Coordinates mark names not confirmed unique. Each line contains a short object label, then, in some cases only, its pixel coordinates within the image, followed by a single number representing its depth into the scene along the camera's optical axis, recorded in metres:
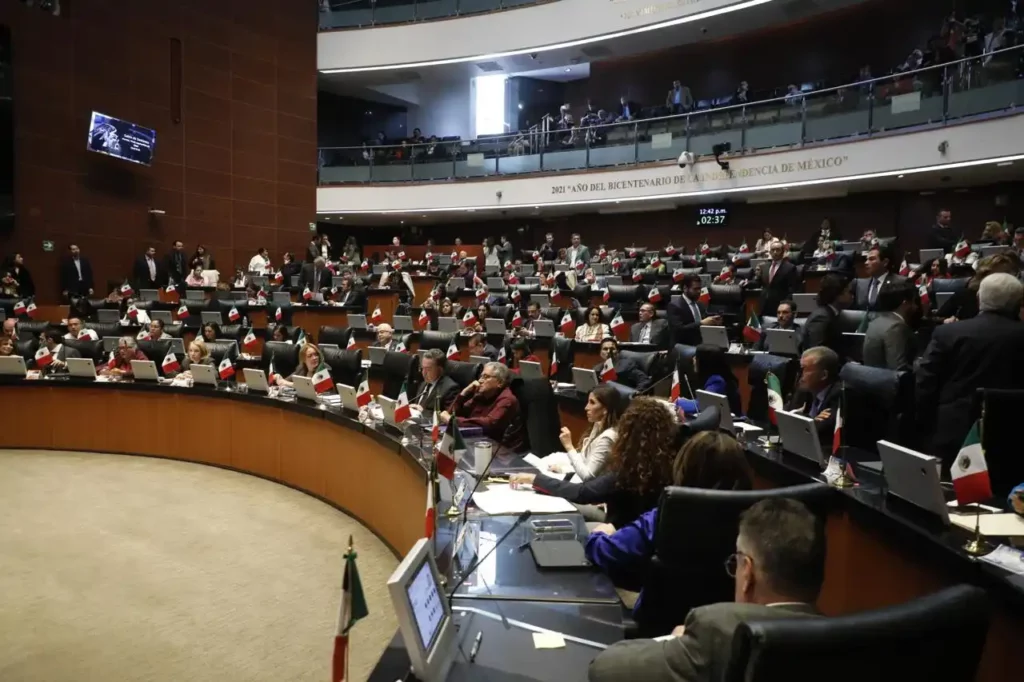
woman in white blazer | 3.28
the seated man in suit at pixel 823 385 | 3.61
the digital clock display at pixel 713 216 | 15.98
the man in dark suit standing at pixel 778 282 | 7.80
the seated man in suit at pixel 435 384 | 5.30
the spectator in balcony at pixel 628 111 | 16.25
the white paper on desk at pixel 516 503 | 2.85
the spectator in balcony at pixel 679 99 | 14.89
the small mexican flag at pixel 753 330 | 7.14
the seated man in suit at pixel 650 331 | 7.55
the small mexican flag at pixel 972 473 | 2.34
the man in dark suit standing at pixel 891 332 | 4.00
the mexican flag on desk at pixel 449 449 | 2.71
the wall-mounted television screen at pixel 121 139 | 12.81
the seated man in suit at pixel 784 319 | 6.82
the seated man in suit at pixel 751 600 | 1.29
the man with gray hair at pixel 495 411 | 4.56
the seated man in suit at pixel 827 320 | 5.04
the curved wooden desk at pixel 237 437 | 4.67
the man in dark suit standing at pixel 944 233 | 10.26
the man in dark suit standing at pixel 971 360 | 3.12
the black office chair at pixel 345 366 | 6.54
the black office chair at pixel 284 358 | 7.10
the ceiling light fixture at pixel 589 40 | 14.01
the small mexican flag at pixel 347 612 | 1.47
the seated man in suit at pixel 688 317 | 7.24
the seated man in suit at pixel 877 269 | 5.01
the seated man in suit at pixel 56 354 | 7.53
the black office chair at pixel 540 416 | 4.62
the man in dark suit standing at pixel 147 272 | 13.25
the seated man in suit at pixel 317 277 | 12.80
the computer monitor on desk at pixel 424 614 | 1.52
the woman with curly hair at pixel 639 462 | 2.77
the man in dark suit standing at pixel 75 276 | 12.28
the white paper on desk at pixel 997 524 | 2.21
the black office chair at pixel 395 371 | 6.03
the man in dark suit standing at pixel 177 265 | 13.59
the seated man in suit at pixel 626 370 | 5.96
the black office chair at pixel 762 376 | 4.65
